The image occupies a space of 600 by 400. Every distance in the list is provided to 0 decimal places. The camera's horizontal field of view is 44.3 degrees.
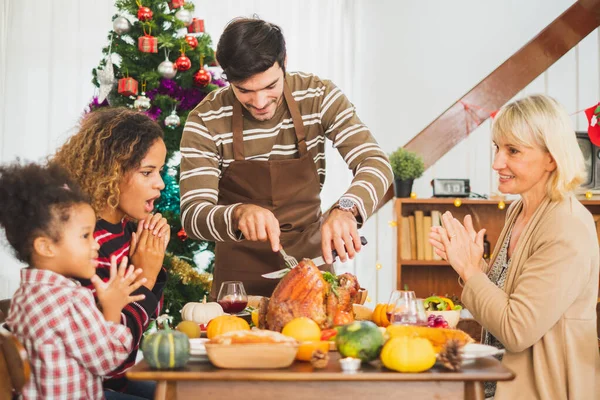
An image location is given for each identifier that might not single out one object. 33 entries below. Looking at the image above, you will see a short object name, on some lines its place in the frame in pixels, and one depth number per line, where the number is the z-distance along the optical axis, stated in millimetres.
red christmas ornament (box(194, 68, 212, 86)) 4074
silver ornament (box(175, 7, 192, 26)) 4098
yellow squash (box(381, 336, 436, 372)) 1338
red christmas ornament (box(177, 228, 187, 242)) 4105
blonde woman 1846
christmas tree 4031
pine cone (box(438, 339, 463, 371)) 1351
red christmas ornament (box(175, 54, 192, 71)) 3992
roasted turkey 1733
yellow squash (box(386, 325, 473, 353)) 1540
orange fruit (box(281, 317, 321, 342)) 1506
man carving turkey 2486
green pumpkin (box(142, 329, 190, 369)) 1360
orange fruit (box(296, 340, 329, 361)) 1426
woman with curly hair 2064
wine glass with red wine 2133
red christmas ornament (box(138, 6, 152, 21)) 3990
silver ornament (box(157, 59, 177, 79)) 3986
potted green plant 4715
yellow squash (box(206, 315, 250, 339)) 1627
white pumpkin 2021
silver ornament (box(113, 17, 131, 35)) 4000
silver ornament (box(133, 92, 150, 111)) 3932
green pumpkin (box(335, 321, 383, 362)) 1405
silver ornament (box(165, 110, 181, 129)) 3951
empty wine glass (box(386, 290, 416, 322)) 1761
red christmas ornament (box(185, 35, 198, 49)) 4109
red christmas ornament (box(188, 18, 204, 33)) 4203
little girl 1582
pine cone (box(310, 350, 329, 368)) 1376
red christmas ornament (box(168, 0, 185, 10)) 4109
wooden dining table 1325
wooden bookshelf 4770
